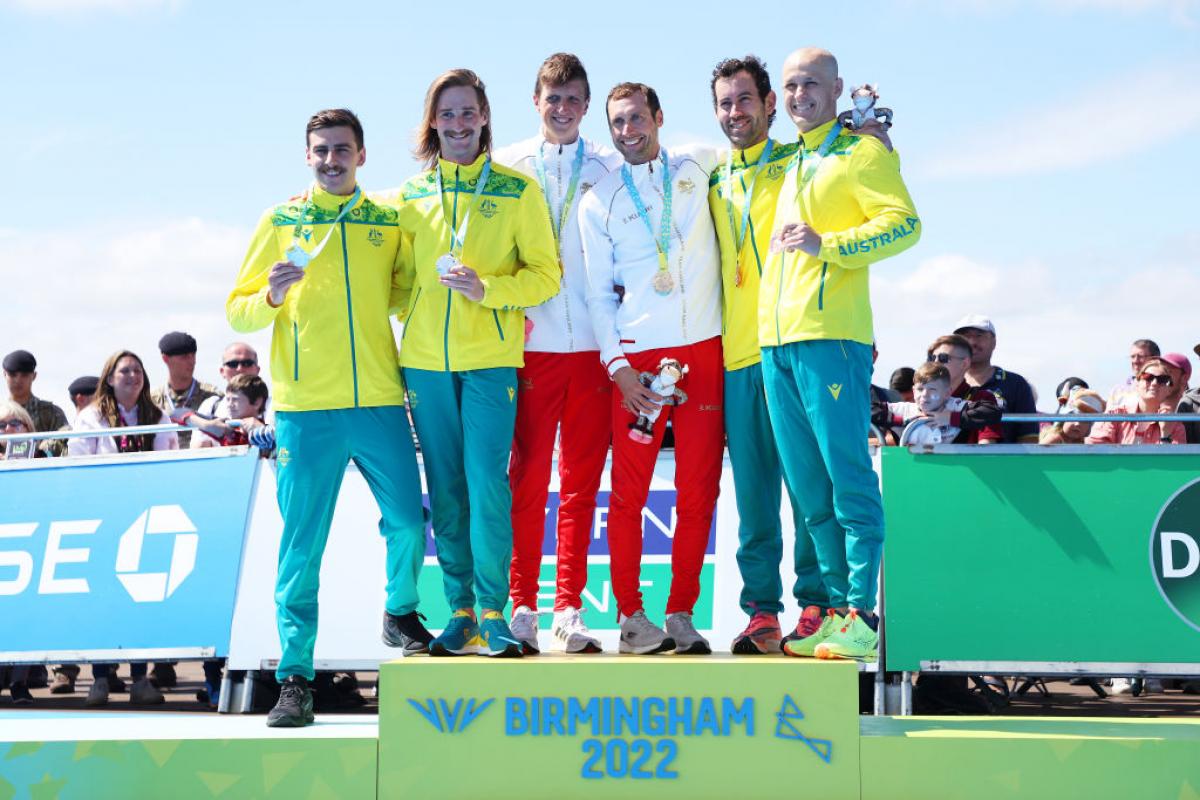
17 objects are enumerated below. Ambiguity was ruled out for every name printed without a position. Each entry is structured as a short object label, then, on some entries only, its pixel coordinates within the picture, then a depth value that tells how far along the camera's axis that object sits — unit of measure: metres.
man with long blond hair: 5.20
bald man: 4.97
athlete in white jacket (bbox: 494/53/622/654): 5.43
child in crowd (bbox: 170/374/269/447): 7.70
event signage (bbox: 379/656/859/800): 4.71
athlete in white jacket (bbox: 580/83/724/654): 5.34
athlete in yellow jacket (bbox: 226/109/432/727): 5.27
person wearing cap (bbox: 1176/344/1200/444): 8.88
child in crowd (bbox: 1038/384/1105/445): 8.44
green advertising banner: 6.57
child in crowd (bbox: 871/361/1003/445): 7.02
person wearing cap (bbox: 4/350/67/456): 9.91
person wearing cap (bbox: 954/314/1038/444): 7.48
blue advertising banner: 7.27
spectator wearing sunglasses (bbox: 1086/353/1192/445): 8.70
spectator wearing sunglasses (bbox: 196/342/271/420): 8.63
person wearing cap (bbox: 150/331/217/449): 8.99
